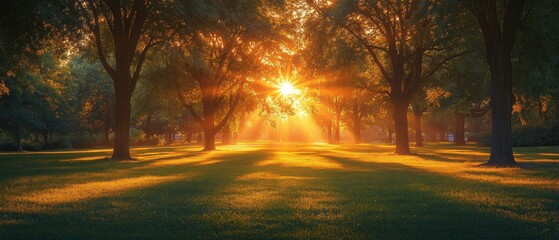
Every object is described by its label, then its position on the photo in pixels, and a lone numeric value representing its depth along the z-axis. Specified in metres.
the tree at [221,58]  25.62
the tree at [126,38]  26.62
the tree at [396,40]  29.66
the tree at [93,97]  66.38
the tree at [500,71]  20.39
